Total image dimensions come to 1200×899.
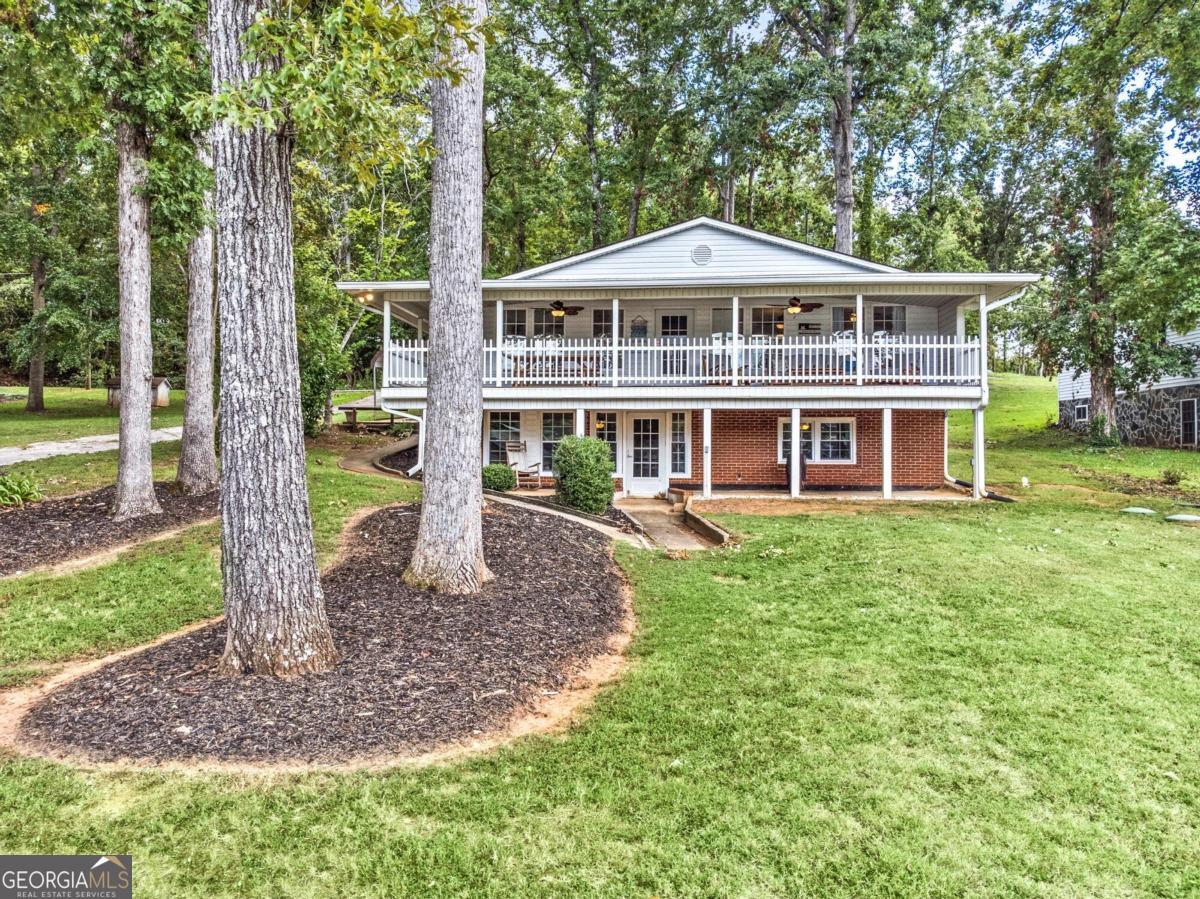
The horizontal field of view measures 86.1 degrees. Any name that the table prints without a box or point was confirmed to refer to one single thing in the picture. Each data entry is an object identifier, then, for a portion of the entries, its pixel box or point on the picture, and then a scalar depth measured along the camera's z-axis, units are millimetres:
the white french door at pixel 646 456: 14570
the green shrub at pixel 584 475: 10742
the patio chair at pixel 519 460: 14109
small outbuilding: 25641
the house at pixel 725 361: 12938
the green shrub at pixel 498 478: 12391
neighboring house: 20203
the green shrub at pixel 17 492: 9039
